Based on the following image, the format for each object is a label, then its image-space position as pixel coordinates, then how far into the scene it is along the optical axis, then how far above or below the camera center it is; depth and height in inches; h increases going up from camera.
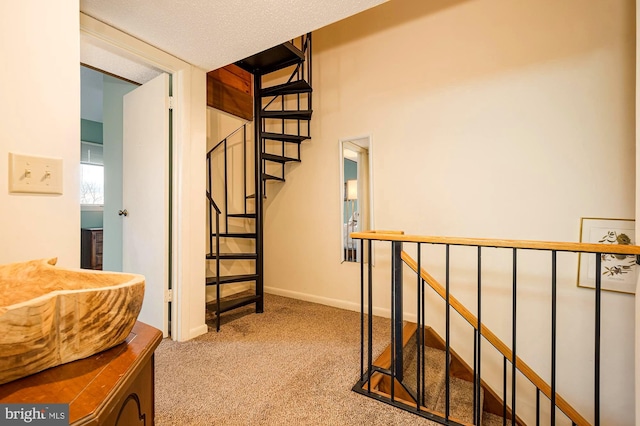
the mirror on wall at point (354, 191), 117.6 +8.3
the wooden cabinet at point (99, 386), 17.4 -11.7
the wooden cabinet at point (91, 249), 167.8 -23.0
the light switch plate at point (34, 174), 37.7 +4.9
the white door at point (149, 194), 85.7 +4.9
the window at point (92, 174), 187.5 +24.2
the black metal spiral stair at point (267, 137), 103.7 +31.6
